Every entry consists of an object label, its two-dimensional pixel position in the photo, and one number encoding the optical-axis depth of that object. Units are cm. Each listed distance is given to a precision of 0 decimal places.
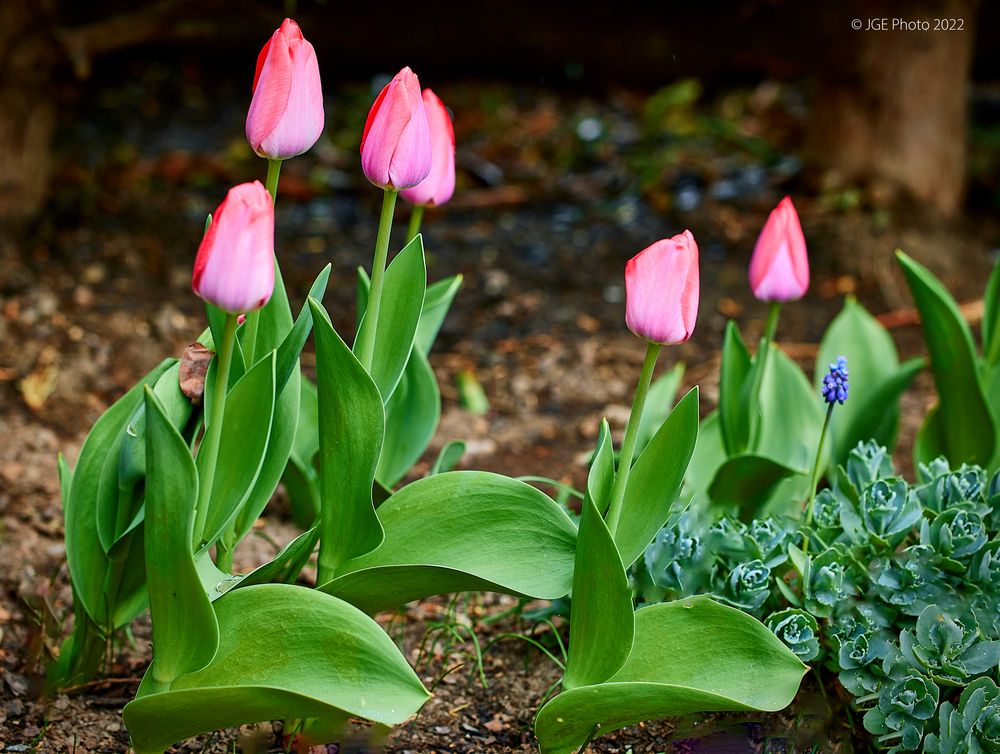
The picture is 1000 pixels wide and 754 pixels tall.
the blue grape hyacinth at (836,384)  179
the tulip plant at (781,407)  183
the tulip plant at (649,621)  167
